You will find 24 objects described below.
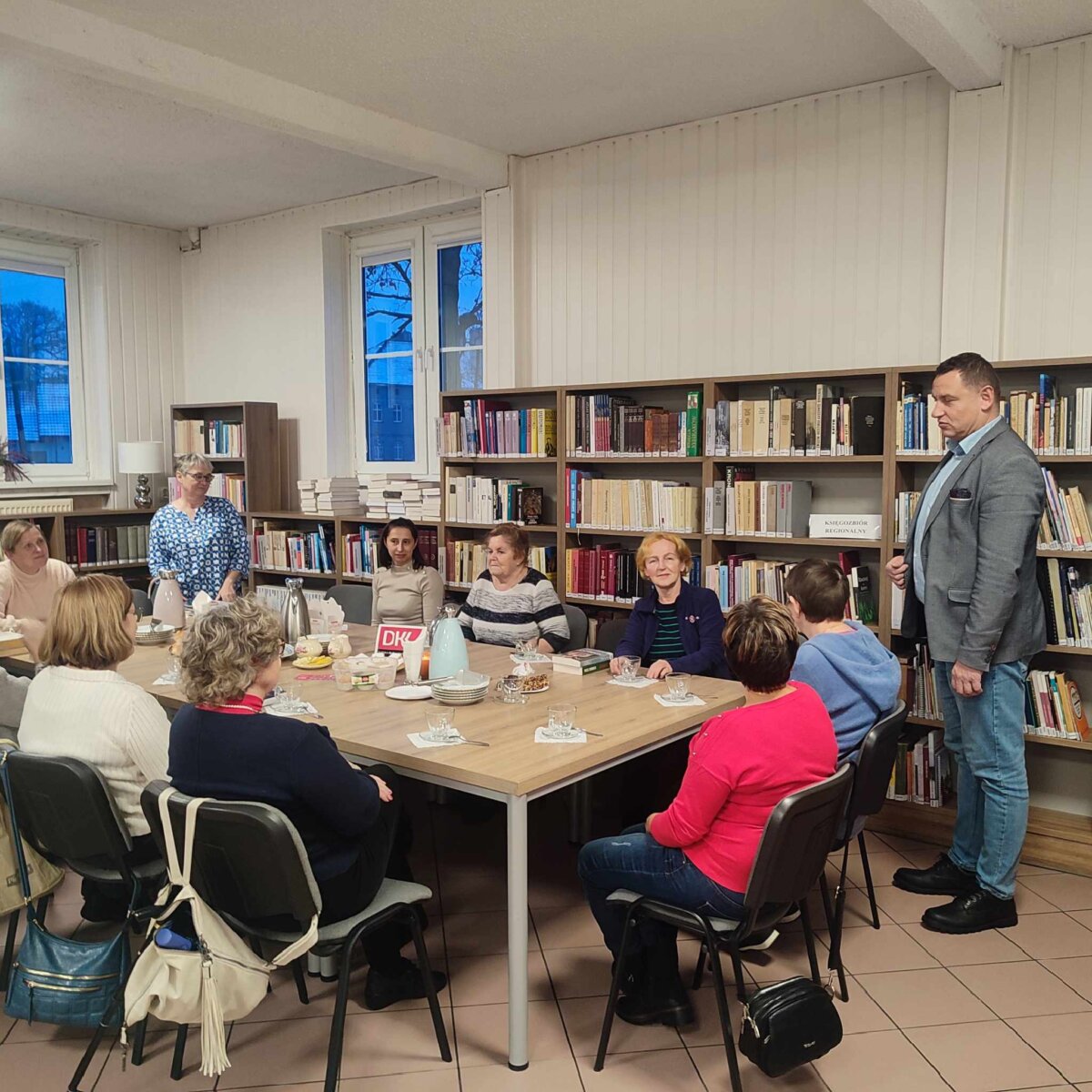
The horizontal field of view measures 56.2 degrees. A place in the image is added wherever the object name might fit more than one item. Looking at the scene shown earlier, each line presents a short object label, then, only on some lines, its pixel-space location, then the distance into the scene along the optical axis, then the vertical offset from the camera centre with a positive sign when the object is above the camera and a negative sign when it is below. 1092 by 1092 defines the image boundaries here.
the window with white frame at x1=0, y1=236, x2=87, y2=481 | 6.52 +0.56
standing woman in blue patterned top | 5.18 -0.47
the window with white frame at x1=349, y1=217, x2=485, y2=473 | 6.14 +0.69
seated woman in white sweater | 2.65 -0.69
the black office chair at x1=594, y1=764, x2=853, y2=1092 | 2.25 -1.01
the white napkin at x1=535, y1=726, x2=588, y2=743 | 2.75 -0.80
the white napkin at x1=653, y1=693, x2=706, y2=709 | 3.14 -0.80
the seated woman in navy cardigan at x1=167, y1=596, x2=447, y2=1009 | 2.23 -0.69
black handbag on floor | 2.27 -1.31
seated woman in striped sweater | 4.37 -0.69
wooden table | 2.52 -0.81
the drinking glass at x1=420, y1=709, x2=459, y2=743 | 2.77 -0.76
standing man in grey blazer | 3.19 -0.50
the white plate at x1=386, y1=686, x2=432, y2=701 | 3.28 -0.80
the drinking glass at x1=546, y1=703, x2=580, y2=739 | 2.80 -0.77
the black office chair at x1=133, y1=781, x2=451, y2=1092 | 2.10 -0.92
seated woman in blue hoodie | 2.98 -0.65
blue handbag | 2.48 -1.29
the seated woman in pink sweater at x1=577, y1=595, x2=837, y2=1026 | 2.36 -0.77
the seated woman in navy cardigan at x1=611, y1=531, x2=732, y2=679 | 3.98 -0.68
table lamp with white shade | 6.62 -0.08
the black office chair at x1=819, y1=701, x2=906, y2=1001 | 2.78 -0.96
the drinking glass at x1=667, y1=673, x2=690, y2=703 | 3.21 -0.78
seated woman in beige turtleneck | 4.82 -0.68
